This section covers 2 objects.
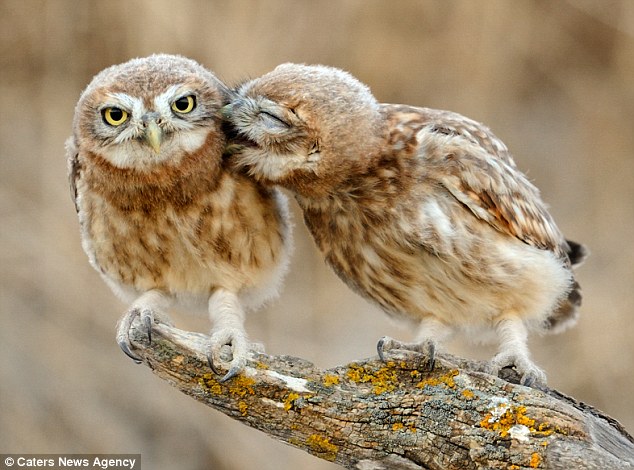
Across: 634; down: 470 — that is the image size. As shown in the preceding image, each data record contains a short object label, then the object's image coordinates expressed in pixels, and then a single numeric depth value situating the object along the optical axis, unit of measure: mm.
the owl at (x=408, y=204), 6742
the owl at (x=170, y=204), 6648
